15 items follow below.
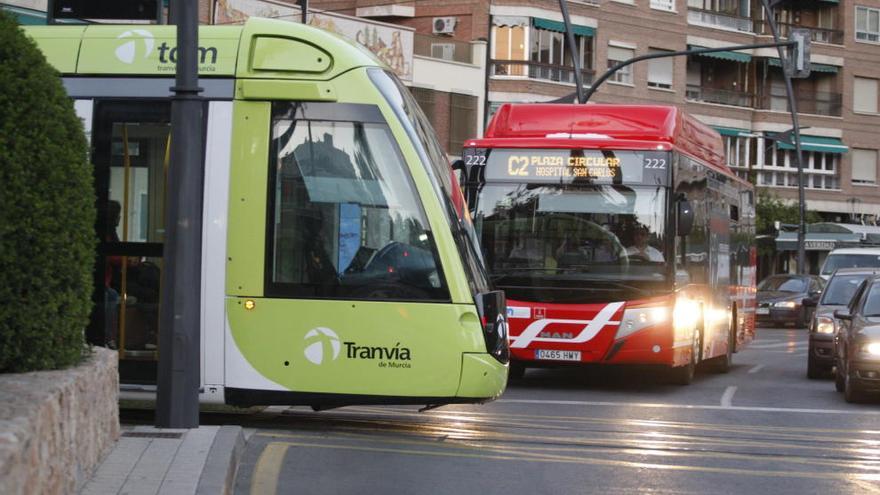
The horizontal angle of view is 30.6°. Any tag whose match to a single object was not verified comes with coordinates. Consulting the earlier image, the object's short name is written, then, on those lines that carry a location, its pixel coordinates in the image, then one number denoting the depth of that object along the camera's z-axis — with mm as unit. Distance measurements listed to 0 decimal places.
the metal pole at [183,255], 10164
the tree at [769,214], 62500
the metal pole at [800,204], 52750
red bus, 17844
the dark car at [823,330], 22125
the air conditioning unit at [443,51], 50406
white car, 40094
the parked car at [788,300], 44344
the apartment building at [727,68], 54938
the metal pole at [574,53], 32719
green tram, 11578
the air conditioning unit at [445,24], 54594
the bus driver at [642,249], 17828
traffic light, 32562
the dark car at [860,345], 17234
